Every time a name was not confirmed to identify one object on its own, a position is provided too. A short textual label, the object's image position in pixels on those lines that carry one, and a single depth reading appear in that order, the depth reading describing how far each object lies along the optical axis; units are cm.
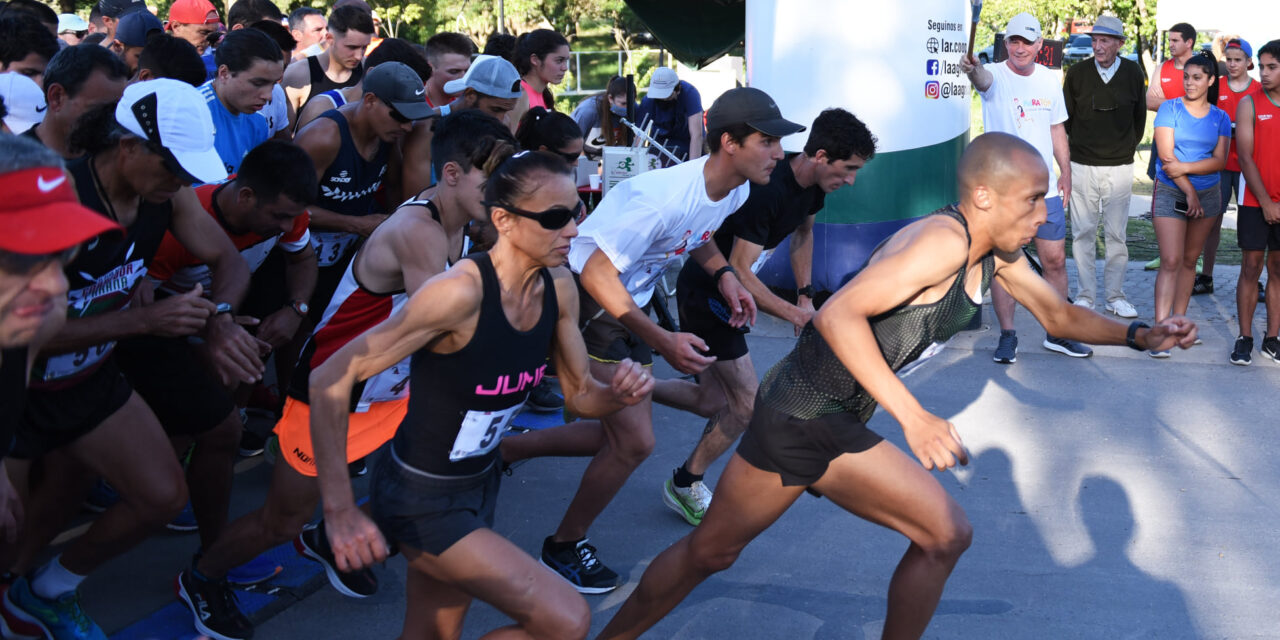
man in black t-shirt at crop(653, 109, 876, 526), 483
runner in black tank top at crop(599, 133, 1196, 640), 312
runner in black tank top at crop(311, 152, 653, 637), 280
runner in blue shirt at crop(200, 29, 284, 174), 473
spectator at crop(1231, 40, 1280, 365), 738
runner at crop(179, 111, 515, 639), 360
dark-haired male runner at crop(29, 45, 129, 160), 388
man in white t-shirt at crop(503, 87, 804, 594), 423
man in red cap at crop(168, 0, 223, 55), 656
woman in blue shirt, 775
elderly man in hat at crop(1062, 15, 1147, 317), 847
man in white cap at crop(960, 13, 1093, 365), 757
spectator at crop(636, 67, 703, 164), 975
